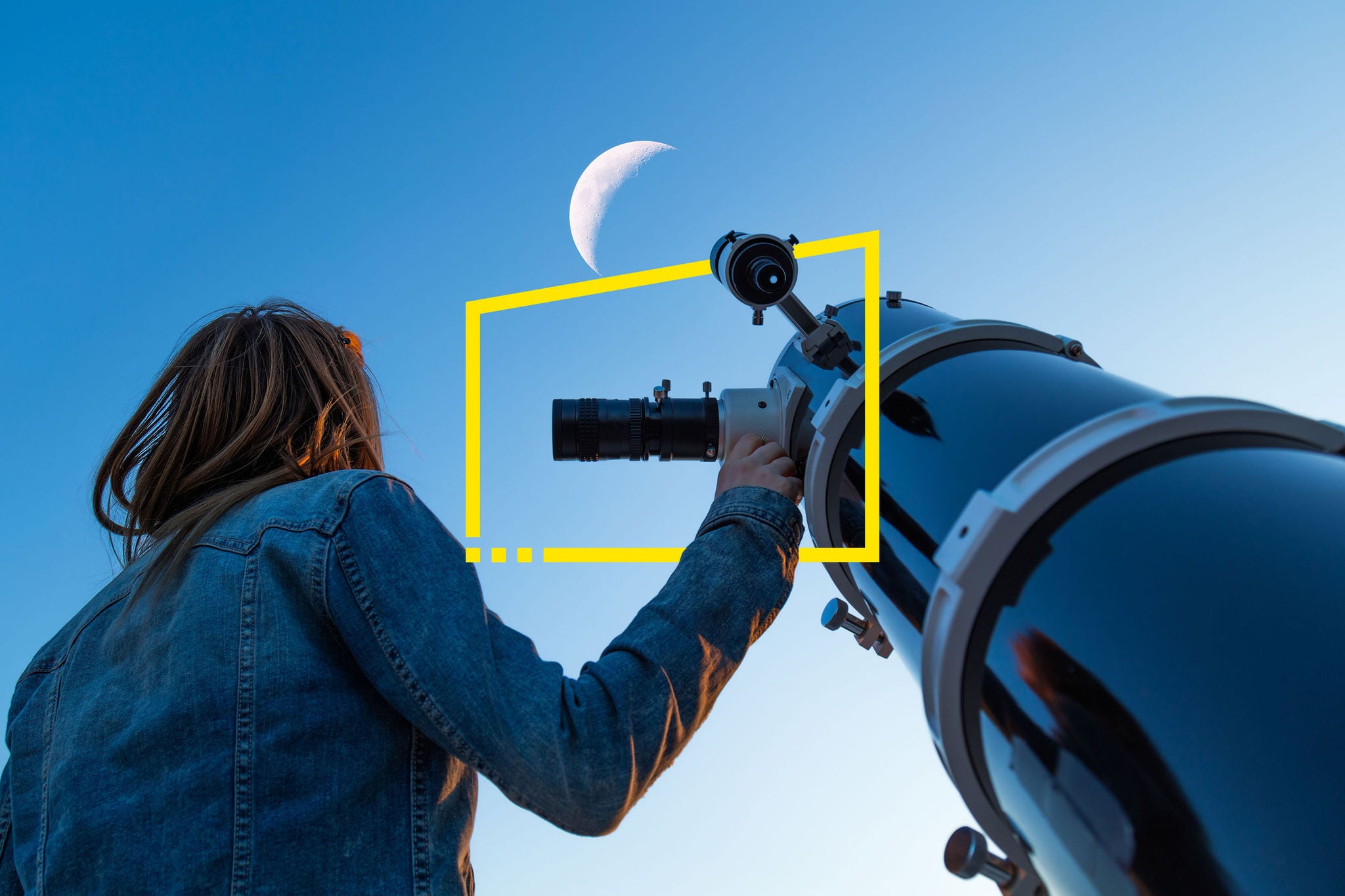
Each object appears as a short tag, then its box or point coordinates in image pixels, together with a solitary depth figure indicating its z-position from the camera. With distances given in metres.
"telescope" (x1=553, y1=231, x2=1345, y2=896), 0.98
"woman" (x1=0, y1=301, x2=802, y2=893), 1.41
